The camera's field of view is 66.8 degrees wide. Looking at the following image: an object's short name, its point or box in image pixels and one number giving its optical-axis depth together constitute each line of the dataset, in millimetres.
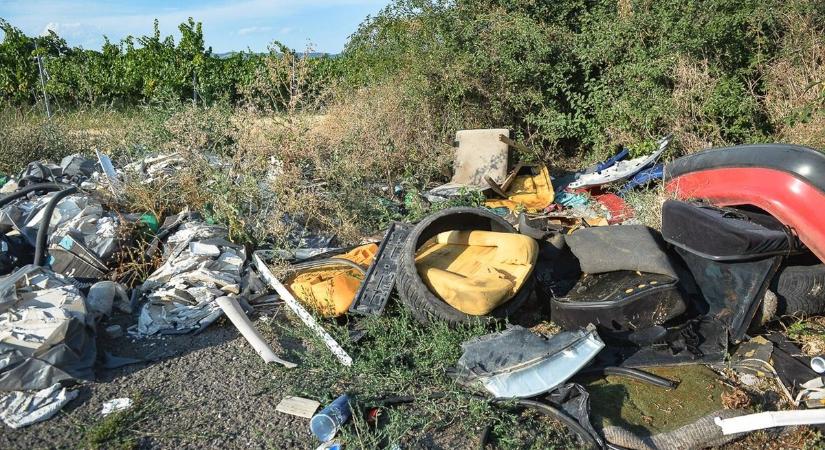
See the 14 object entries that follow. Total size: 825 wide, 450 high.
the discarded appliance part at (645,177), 6496
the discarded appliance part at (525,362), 3350
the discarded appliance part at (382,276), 4219
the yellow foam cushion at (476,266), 3863
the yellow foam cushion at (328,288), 4324
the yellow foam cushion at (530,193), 6715
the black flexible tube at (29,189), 5617
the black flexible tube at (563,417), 3057
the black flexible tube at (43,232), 4902
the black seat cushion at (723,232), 3885
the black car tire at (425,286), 3914
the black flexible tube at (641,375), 3549
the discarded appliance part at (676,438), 3123
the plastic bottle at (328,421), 3047
